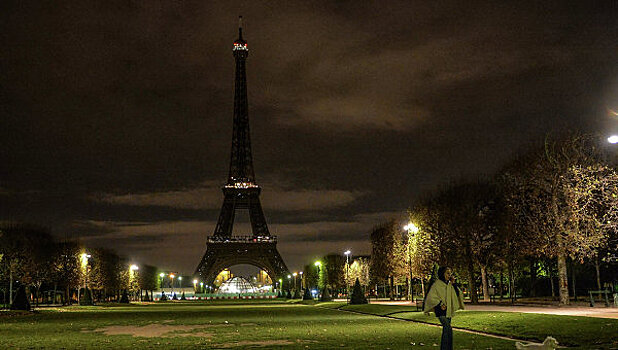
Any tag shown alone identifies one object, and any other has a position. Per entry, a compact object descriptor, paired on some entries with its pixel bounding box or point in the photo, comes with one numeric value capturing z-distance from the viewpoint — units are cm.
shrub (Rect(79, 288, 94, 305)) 8481
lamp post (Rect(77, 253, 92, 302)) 9388
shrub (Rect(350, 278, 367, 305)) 6125
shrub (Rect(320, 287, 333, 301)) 8350
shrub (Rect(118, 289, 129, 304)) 9638
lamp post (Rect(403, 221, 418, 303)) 5793
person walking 1564
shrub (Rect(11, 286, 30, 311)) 5666
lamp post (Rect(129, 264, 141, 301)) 12202
